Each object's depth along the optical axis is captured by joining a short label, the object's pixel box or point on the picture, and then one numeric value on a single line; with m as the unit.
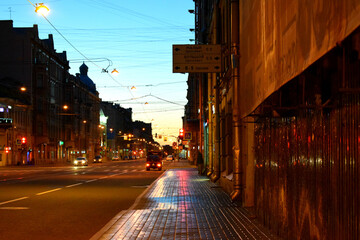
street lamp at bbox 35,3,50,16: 19.23
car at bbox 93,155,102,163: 90.06
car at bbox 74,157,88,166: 68.58
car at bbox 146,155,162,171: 48.44
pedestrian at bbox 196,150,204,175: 35.44
